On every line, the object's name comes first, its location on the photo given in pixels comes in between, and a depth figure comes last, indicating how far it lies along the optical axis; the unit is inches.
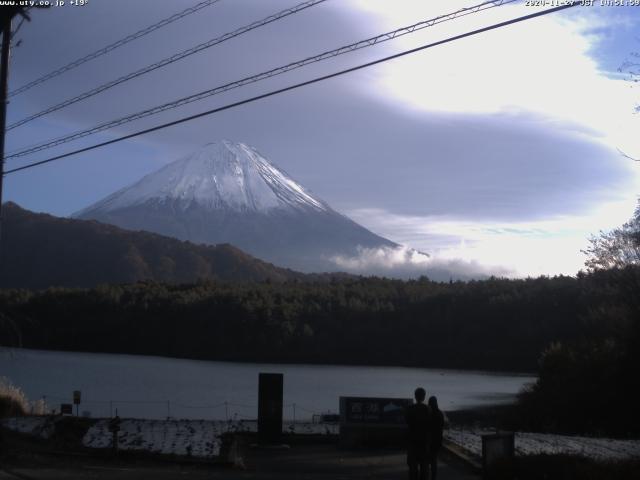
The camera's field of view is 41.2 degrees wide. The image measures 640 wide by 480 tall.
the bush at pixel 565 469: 451.8
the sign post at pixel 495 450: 546.6
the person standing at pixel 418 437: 470.0
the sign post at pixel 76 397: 819.6
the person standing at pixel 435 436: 498.0
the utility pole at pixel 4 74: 698.8
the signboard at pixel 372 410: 718.5
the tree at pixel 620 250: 1369.3
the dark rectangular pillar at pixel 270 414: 724.0
